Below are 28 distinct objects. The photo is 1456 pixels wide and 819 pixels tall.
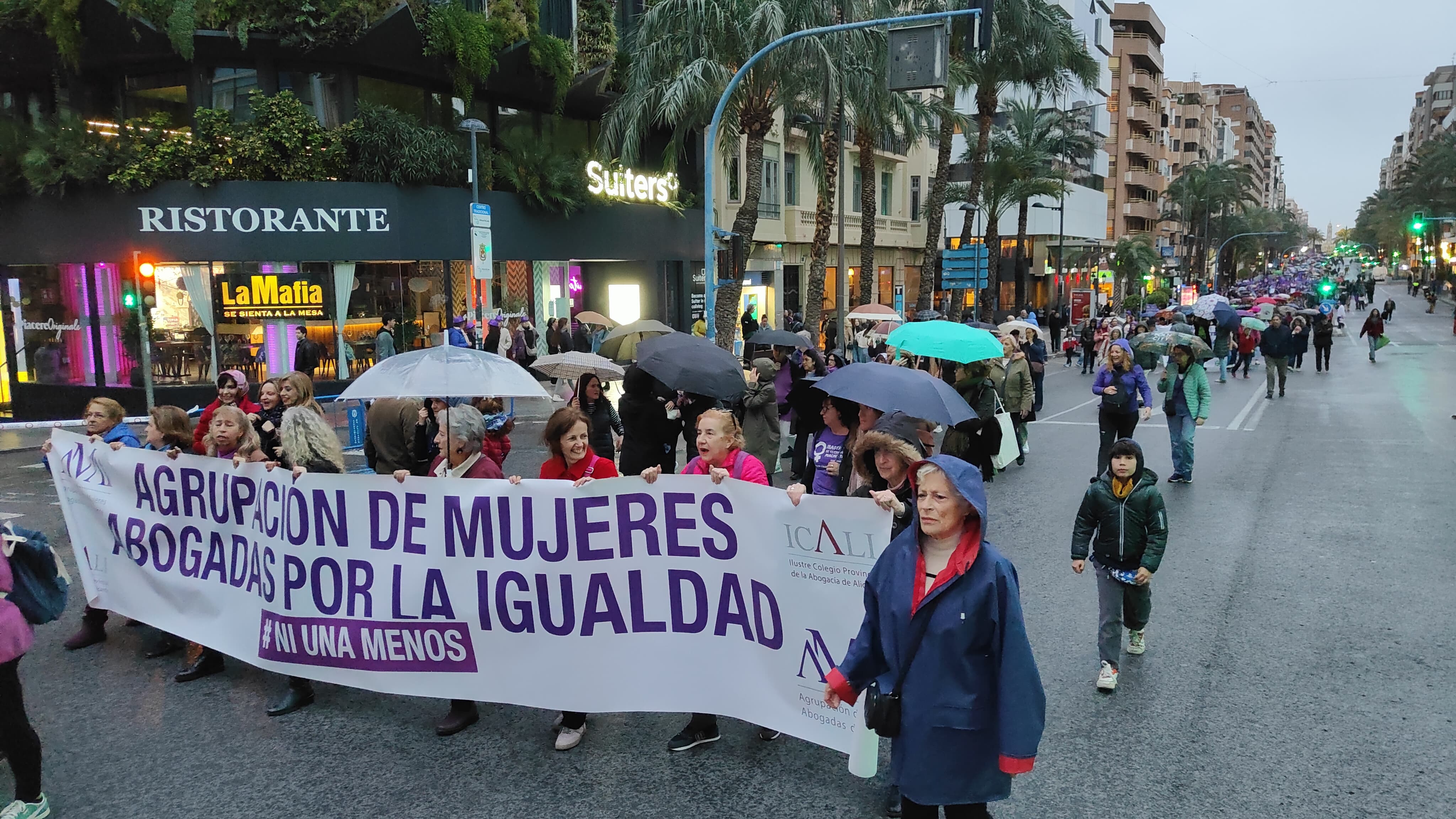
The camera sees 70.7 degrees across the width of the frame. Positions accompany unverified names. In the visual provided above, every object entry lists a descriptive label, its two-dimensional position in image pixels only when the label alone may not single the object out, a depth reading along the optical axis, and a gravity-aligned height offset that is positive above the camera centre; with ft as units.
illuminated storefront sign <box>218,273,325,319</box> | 70.90 -0.30
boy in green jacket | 18.75 -4.70
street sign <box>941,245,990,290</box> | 98.89 +1.43
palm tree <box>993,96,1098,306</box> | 142.10 +20.46
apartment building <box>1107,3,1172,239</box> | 271.08 +44.69
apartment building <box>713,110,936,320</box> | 118.62 +8.75
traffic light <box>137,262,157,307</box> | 57.21 +0.63
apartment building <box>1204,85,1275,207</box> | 555.28 +89.88
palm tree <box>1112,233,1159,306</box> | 222.48 +4.62
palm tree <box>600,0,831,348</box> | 68.80 +14.98
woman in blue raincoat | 10.42 -3.83
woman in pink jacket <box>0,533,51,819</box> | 13.74 -5.81
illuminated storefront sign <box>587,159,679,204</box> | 87.56 +9.13
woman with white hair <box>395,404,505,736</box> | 17.60 -2.93
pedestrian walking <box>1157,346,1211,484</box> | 38.58 -4.62
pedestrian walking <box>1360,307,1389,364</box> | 103.14 -5.17
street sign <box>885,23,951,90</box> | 46.57 +10.30
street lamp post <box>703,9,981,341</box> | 49.88 +8.40
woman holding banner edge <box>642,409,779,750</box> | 16.72 -2.87
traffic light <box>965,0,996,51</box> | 43.47 +10.76
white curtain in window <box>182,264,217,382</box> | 69.82 +0.33
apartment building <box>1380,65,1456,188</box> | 455.63 +82.10
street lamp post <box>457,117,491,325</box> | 66.39 +8.15
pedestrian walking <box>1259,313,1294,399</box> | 68.23 -4.63
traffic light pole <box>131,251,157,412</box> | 57.57 -2.61
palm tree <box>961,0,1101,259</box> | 99.19 +22.66
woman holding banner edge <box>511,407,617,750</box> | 17.17 -2.85
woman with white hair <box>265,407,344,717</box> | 18.25 -2.88
